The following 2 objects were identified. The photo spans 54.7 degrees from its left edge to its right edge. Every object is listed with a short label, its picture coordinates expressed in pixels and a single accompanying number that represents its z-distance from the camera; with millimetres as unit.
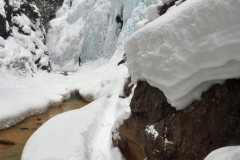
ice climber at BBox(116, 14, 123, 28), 16156
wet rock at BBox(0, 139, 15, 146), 5248
